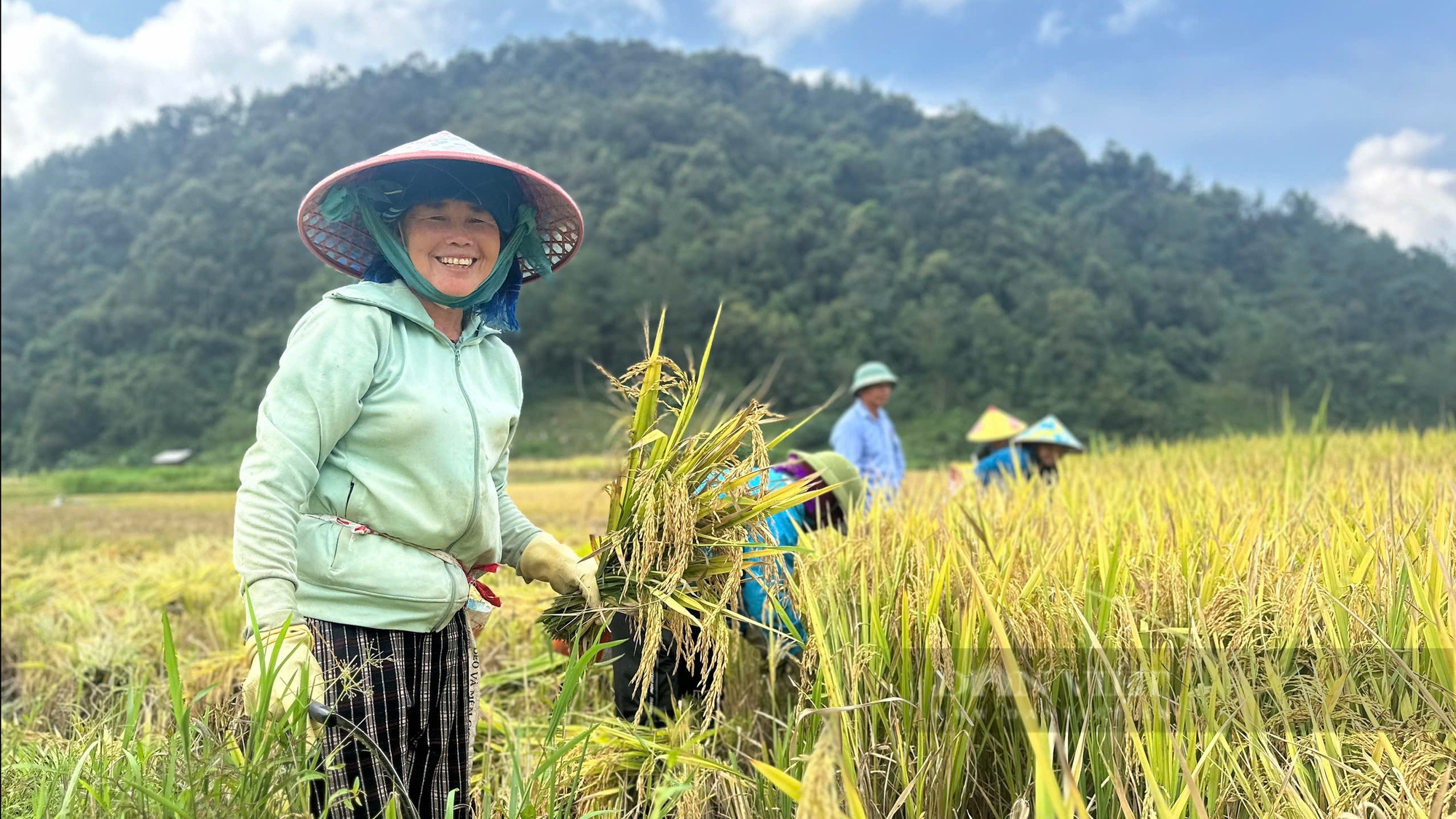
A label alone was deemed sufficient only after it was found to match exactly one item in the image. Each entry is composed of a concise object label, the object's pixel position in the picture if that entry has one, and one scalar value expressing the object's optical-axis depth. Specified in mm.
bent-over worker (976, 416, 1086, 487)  5188
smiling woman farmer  1319
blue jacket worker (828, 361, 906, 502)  4902
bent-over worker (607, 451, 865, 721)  2178
